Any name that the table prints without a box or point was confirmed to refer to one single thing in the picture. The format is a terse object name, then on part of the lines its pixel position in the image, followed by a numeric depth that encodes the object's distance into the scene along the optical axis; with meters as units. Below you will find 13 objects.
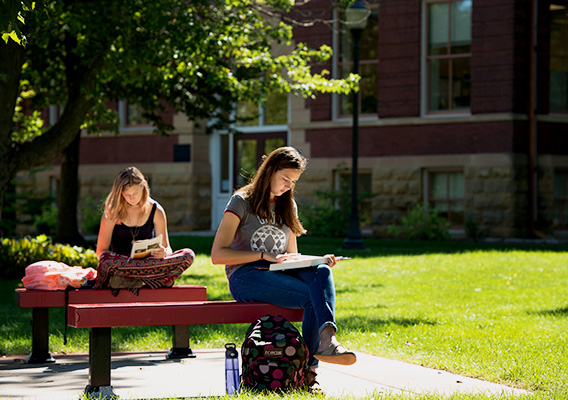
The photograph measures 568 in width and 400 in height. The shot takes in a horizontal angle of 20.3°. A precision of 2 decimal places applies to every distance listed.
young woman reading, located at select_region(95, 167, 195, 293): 12.44
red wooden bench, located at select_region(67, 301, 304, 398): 10.37
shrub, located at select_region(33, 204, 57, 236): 43.92
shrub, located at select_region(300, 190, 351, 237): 39.06
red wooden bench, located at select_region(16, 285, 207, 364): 12.41
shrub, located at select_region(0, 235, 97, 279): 24.15
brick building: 37.80
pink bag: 12.40
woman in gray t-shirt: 10.80
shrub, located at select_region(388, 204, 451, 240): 37.91
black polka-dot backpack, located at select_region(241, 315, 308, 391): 10.31
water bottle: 10.36
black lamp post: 31.24
